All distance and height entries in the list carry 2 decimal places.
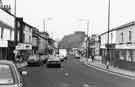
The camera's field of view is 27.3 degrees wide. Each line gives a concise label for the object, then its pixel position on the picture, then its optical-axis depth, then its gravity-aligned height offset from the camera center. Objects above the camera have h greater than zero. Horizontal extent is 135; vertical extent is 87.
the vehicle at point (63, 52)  73.28 -0.24
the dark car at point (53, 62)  36.88 -1.45
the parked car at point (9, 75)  6.79 -0.61
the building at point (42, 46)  103.84 +2.09
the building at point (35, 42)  82.75 +2.94
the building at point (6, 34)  42.34 +2.69
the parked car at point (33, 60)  41.31 -1.33
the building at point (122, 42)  39.41 +1.54
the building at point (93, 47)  82.31 +1.25
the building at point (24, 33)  57.62 +4.12
